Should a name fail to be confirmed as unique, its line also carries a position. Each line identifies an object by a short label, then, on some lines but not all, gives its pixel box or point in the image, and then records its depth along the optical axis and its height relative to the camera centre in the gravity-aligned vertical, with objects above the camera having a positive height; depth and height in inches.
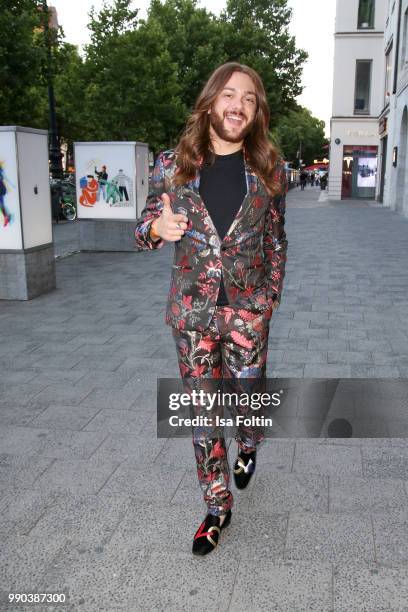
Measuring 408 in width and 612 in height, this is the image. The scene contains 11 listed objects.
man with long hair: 104.8 -10.2
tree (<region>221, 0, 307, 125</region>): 1527.1 +310.8
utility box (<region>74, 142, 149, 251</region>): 484.7 -16.7
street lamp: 850.8 +24.7
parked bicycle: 764.6 -37.9
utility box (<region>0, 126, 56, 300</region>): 306.5 -21.7
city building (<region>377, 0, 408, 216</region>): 877.2 +85.0
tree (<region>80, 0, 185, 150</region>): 1061.1 +150.8
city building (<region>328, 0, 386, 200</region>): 1242.0 +139.9
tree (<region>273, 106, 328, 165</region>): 3412.9 +179.1
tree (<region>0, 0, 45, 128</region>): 595.5 +109.2
